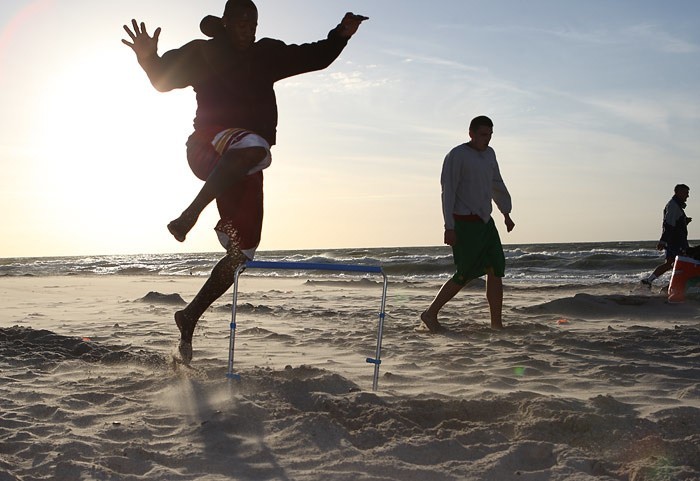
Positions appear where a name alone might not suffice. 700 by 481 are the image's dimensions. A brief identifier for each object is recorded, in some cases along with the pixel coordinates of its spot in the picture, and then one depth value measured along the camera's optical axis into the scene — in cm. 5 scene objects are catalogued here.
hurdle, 307
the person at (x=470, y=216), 567
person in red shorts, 342
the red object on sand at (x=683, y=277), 796
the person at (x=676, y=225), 1034
